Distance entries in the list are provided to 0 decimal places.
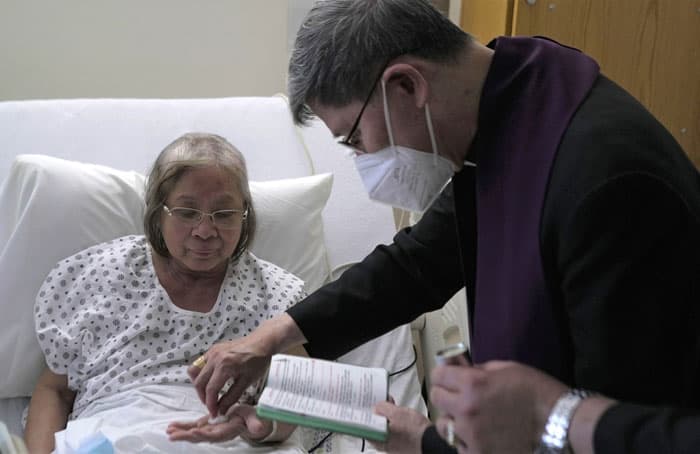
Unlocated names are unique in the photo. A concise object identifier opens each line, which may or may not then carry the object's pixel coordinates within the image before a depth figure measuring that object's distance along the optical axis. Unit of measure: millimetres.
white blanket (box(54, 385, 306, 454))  1502
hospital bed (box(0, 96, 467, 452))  1927
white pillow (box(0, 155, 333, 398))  1891
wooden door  2387
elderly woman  1726
